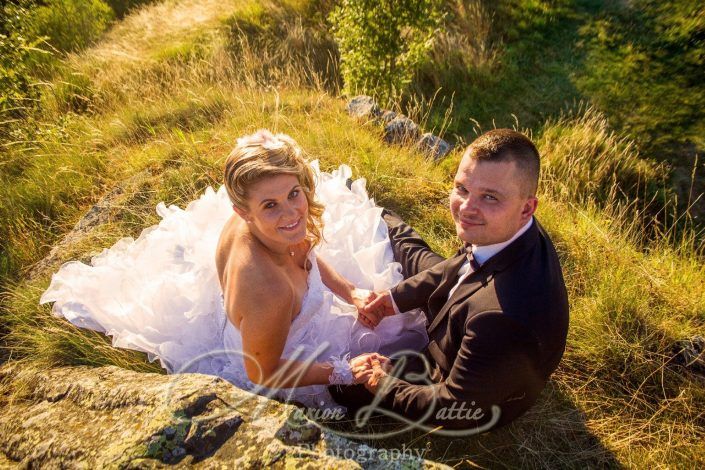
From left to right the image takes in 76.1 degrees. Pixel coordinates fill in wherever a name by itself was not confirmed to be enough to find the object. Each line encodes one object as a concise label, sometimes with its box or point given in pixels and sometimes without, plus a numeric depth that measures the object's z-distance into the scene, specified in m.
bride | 2.78
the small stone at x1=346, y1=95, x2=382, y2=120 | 6.47
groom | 2.45
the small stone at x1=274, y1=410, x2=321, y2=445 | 1.99
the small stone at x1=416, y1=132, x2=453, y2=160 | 6.05
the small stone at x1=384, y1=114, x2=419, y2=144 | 6.20
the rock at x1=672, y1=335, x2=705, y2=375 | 3.29
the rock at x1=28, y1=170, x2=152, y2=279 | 4.52
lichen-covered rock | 1.91
